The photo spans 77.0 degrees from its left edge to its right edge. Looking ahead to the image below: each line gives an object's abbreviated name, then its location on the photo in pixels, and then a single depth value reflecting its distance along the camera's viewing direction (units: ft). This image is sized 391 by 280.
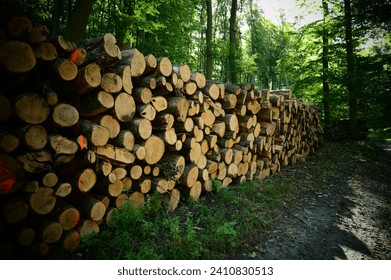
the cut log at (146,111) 9.94
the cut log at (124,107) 8.97
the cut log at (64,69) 7.30
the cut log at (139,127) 9.62
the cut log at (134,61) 9.58
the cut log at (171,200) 10.84
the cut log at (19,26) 6.28
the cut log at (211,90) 13.44
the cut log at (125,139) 9.14
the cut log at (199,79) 12.50
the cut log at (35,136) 6.70
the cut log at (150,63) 10.09
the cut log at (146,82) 10.16
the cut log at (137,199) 9.87
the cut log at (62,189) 7.54
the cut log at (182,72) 11.59
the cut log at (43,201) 7.04
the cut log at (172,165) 10.93
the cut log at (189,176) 11.55
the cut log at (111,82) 8.52
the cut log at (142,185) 10.09
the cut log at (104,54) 8.43
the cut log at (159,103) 10.44
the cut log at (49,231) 7.24
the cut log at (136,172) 9.67
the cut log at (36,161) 6.75
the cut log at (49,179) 7.24
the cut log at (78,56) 7.78
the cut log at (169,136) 10.79
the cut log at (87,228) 8.18
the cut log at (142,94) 9.86
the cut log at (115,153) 8.50
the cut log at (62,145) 7.28
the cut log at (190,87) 11.94
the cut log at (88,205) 8.27
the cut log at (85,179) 8.07
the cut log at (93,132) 8.14
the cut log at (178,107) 10.91
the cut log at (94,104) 8.28
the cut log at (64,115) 7.31
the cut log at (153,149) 10.06
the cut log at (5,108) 6.34
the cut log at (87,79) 7.83
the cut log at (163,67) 10.41
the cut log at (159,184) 10.61
